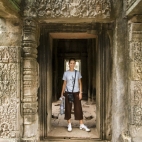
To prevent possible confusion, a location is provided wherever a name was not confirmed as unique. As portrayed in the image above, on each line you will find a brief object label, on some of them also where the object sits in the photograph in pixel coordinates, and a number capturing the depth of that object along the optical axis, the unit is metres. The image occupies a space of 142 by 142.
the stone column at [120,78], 2.97
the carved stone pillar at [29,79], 2.99
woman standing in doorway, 3.83
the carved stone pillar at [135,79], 2.79
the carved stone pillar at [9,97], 2.97
